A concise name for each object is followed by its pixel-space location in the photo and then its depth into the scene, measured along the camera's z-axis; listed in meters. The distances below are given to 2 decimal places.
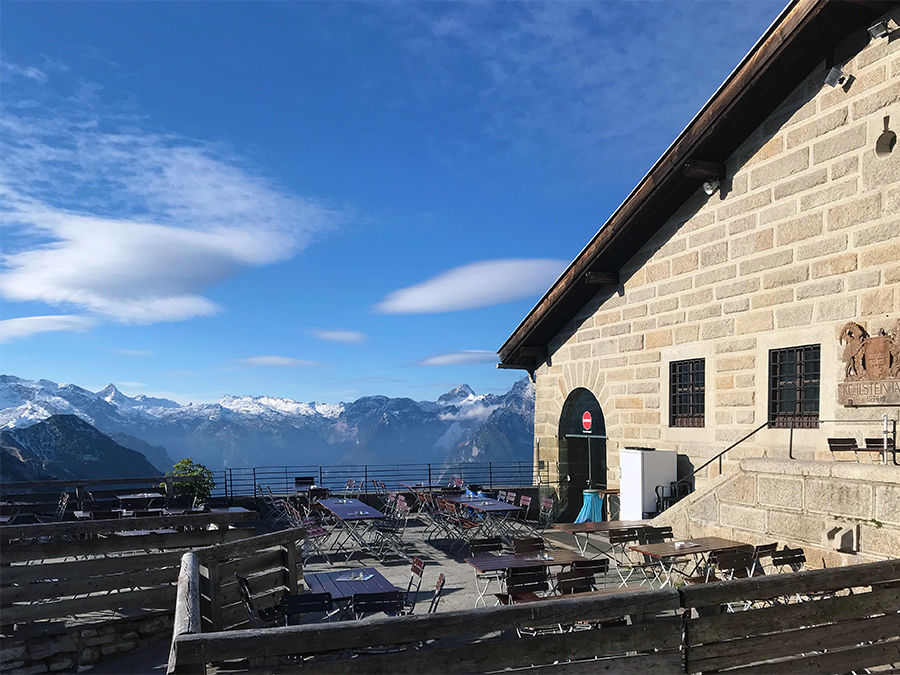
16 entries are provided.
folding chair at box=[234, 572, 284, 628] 5.99
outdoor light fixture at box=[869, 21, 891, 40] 8.80
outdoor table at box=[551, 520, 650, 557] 9.39
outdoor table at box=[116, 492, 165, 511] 13.49
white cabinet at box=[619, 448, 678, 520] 11.67
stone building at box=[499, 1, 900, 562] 8.27
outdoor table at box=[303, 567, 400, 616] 6.57
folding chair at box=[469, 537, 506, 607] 8.06
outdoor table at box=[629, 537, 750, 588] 7.50
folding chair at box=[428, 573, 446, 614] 6.71
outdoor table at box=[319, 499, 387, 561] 10.84
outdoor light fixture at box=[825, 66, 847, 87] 9.36
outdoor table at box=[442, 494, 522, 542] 11.45
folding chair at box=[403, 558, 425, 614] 7.20
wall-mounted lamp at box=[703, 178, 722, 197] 11.47
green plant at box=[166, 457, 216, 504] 14.87
